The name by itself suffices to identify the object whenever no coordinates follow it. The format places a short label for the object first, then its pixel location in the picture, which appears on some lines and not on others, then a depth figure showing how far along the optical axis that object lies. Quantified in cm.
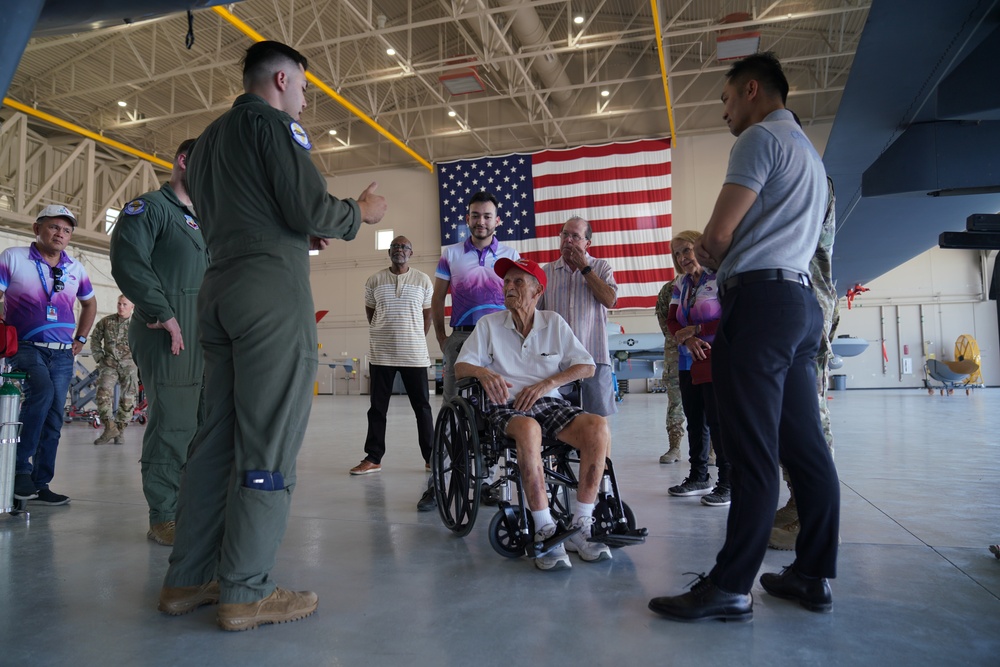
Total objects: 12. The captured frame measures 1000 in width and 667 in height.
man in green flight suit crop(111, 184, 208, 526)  236
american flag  1577
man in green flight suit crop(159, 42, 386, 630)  161
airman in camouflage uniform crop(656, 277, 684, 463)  447
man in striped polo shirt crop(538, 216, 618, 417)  292
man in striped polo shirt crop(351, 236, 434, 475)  407
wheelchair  214
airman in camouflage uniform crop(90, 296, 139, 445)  648
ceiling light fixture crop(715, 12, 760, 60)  1131
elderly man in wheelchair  210
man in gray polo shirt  160
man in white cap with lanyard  317
